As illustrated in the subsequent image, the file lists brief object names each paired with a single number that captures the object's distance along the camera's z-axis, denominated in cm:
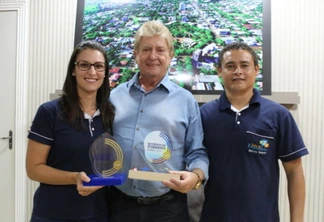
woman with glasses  115
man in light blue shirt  121
